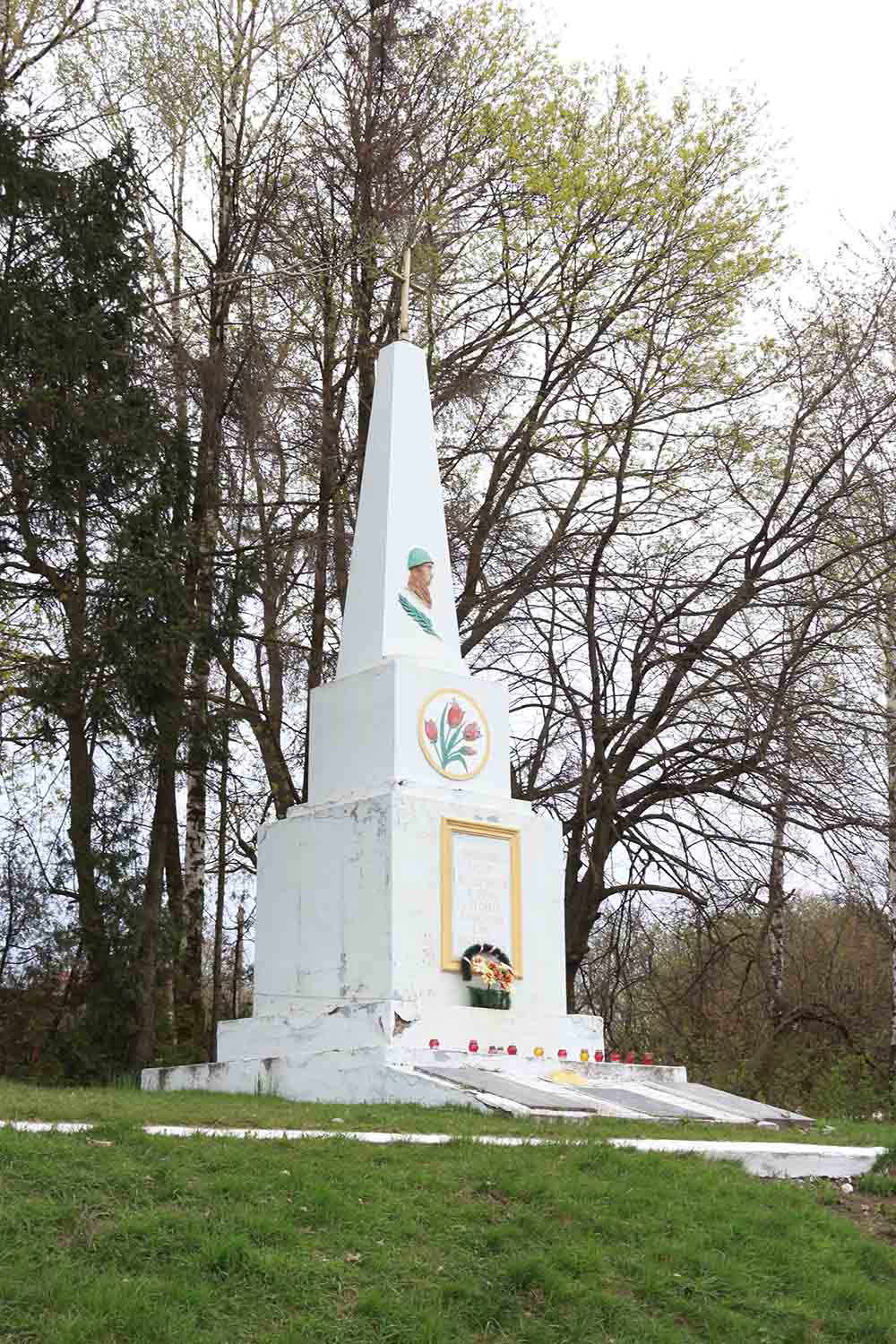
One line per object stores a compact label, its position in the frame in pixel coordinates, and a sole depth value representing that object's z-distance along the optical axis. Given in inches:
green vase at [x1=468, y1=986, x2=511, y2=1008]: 474.9
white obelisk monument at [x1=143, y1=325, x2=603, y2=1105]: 459.2
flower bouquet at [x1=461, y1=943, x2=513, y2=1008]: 475.8
